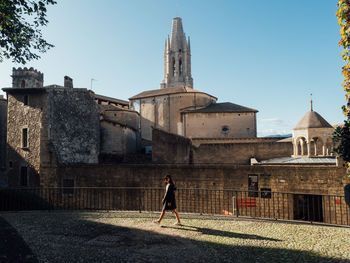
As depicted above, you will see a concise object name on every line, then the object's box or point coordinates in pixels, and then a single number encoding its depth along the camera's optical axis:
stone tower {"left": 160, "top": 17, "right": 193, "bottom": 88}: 63.94
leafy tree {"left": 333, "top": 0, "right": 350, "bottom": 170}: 6.43
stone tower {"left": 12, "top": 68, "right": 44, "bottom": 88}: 47.44
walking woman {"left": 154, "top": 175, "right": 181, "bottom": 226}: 7.71
